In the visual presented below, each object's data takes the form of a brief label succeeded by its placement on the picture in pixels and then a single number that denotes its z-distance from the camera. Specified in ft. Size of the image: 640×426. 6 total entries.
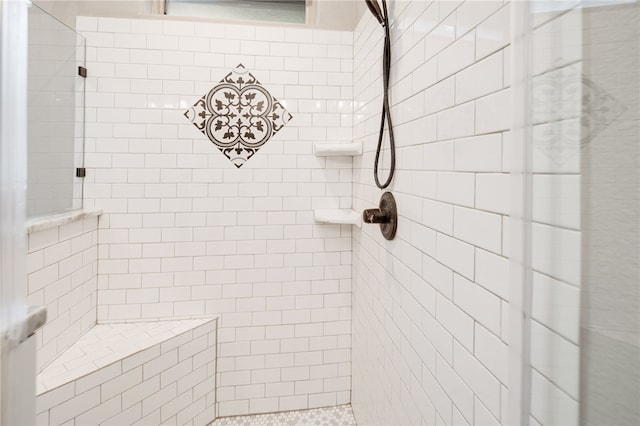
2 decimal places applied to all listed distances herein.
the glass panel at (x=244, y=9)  5.97
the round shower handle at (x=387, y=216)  3.77
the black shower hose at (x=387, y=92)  3.74
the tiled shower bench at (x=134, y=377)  4.11
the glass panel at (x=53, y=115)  4.09
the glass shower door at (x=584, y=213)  1.25
